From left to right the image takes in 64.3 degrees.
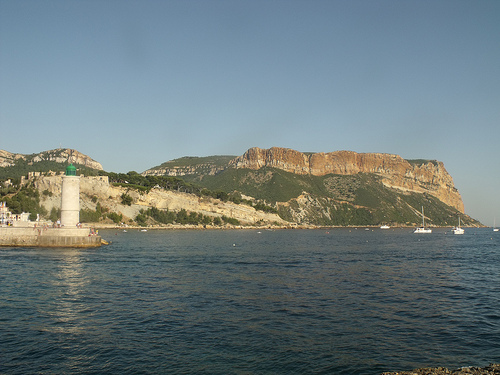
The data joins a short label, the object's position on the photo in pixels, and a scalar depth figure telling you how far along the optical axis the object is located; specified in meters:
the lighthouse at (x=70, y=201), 56.34
